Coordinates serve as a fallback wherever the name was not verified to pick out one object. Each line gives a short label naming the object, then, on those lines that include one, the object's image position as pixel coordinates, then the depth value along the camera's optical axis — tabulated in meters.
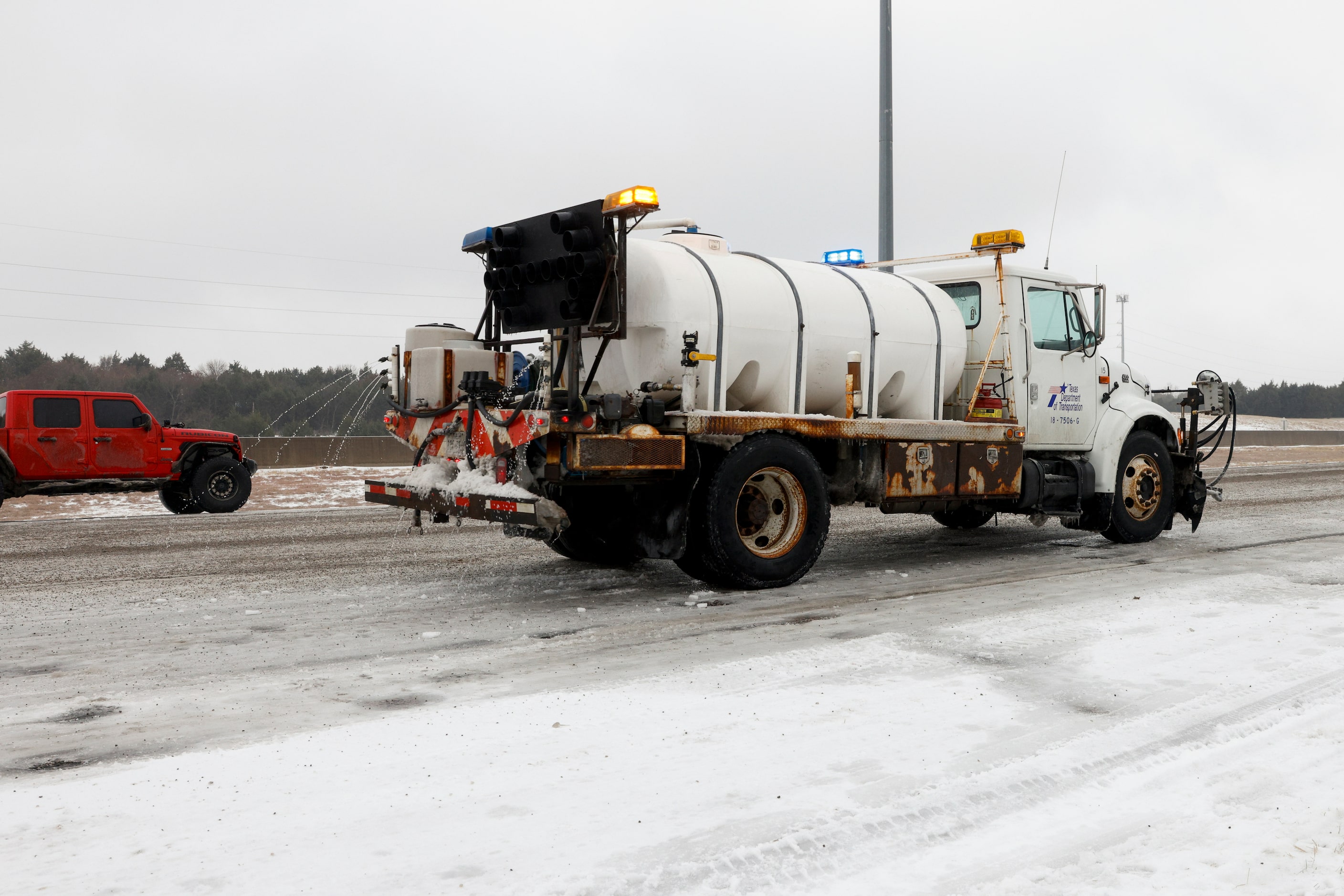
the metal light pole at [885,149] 16.17
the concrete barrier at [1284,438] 41.88
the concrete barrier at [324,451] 23.91
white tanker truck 7.19
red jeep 14.09
